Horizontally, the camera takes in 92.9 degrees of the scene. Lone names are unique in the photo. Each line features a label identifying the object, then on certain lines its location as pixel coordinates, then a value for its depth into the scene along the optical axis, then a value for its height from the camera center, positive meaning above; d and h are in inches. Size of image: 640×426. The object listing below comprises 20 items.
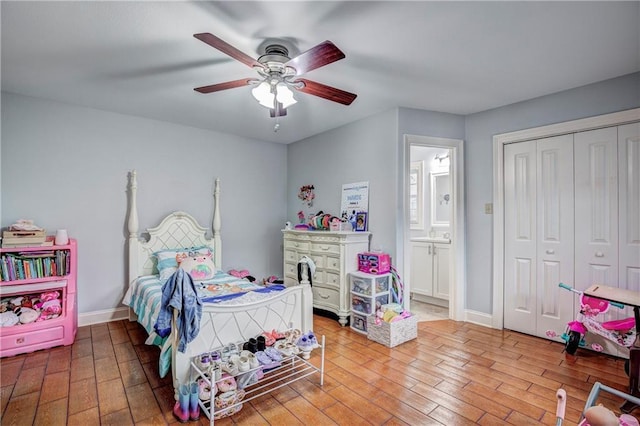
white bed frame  87.4 -30.3
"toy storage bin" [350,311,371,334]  133.0 -47.9
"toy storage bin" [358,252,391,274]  135.2 -21.6
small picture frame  151.7 -3.1
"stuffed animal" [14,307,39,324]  111.3 -37.5
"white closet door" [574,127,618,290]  111.2 +3.2
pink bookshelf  108.7 -32.7
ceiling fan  73.9 +39.1
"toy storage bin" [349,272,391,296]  131.0 -30.3
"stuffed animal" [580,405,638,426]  42.6 -28.7
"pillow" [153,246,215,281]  136.8 -21.0
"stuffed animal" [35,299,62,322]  115.6 -36.6
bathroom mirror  189.8 +10.3
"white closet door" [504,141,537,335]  130.5 -9.5
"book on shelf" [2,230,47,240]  110.0 -7.7
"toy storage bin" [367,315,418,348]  118.8 -46.7
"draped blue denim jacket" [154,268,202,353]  77.6 -24.2
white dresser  140.9 -22.4
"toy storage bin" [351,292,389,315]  130.6 -38.7
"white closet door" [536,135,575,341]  121.3 -6.5
